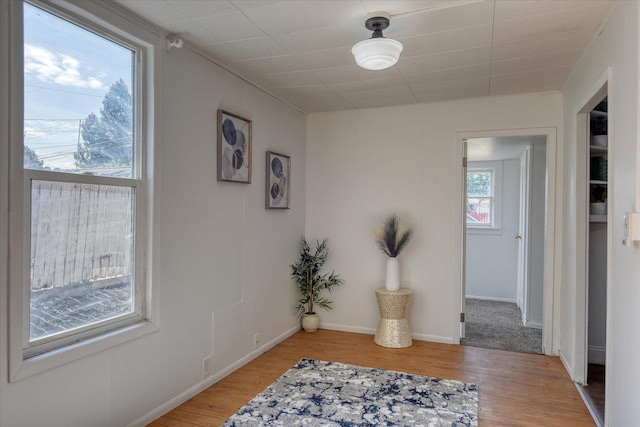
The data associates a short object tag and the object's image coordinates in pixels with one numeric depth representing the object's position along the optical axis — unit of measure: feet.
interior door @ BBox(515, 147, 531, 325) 15.05
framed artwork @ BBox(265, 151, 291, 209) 12.04
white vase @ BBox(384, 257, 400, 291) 12.91
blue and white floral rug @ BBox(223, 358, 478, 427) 7.97
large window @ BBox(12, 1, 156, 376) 5.95
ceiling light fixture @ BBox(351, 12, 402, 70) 7.34
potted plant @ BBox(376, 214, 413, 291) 12.92
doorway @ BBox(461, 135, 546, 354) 14.57
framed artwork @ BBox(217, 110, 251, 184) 9.82
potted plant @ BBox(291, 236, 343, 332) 13.97
